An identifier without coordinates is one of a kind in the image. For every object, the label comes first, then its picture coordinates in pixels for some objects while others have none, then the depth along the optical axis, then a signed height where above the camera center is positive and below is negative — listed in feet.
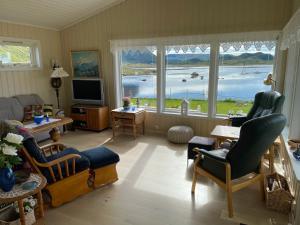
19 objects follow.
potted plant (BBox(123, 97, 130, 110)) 16.27 -2.08
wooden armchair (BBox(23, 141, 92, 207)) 7.82 -3.55
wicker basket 7.68 -4.23
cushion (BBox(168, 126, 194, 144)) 14.51 -3.83
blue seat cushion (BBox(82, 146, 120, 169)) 9.40 -3.43
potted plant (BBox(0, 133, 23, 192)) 6.29 -2.32
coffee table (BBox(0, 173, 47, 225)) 6.20 -3.27
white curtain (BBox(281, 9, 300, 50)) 8.57 +1.71
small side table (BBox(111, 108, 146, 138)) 15.47 -3.03
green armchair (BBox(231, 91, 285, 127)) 10.05 -1.55
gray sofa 14.37 -2.00
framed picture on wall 17.79 +0.86
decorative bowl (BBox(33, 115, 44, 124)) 12.78 -2.43
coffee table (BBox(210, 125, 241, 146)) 10.37 -2.77
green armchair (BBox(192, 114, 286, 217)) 7.11 -2.83
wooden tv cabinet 17.13 -3.17
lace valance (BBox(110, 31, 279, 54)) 12.82 +2.00
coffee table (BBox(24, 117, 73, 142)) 11.95 -2.73
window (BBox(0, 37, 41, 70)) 15.17 +1.52
